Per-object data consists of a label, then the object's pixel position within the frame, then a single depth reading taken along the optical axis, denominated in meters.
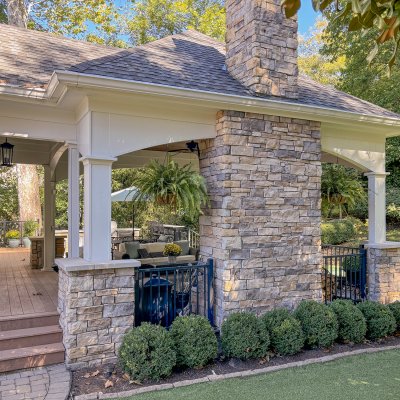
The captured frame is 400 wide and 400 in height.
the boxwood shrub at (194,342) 4.39
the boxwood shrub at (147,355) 4.10
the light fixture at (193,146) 5.80
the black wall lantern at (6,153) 6.30
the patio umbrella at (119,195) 9.30
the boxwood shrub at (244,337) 4.61
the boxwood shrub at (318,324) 5.04
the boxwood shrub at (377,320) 5.52
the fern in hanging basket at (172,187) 4.99
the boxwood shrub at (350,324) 5.29
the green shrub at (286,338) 4.82
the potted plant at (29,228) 13.55
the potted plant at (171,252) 8.05
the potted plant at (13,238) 12.82
